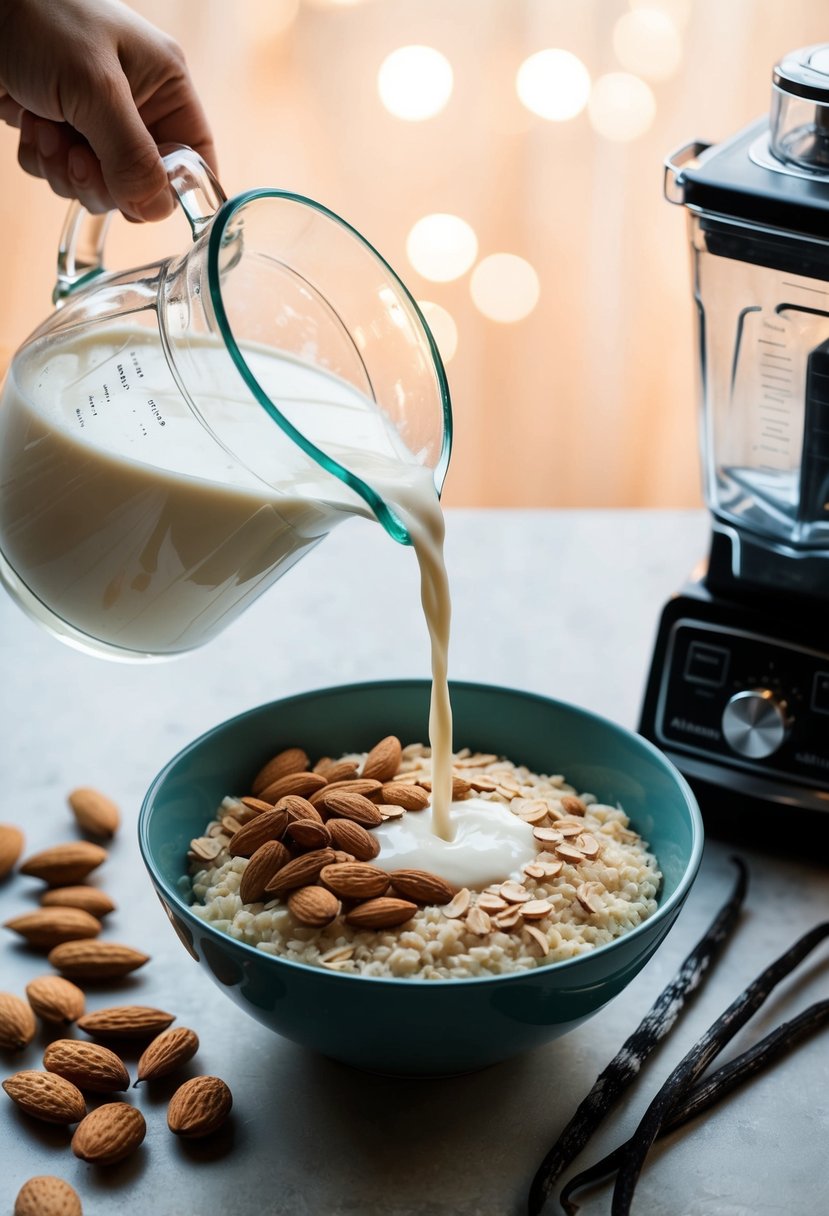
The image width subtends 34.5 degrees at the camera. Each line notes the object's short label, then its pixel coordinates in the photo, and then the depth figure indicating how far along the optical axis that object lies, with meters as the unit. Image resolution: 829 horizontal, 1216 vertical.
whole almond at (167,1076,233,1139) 0.76
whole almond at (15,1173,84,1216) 0.70
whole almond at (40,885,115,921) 0.95
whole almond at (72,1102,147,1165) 0.74
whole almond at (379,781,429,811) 0.89
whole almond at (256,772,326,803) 0.91
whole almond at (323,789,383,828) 0.86
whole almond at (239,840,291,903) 0.81
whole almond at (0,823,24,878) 0.98
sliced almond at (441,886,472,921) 0.78
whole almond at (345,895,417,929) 0.77
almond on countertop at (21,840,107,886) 0.98
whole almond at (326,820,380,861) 0.83
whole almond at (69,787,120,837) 1.03
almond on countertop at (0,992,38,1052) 0.83
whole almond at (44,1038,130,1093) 0.79
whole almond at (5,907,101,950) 0.92
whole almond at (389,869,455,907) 0.80
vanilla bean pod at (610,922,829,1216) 0.72
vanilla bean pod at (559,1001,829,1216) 0.74
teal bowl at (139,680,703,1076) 0.71
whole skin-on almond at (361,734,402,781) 0.93
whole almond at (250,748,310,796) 0.94
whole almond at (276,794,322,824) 0.85
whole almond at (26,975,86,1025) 0.85
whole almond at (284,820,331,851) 0.83
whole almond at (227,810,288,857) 0.84
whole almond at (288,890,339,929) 0.77
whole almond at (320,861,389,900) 0.79
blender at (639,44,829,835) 0.92
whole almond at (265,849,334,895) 0.80
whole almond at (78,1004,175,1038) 0.84
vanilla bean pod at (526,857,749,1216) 0.74
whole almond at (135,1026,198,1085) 0.80
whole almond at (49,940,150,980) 0.89
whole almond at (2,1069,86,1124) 0.77
